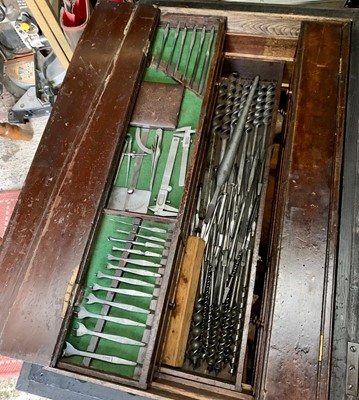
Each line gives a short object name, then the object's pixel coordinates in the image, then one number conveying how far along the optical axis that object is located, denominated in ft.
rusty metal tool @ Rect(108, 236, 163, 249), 4.88
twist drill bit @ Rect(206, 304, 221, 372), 5.03
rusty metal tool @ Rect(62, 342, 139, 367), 4.32
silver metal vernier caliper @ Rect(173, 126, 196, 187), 5.41
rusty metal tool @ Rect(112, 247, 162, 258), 4.83
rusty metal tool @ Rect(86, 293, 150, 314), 4.54
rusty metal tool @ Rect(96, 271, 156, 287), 4.70
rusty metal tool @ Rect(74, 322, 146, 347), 4.38
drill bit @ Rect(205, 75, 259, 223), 5.73
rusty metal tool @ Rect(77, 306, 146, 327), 4.50
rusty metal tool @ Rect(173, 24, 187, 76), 6.12
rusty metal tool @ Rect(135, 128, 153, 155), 5.64
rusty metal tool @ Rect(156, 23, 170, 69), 6.17
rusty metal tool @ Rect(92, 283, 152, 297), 4.62
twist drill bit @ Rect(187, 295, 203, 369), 5.04
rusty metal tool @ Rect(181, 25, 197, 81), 6.10
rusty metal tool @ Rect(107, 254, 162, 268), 4.74
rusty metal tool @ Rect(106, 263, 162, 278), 4.66
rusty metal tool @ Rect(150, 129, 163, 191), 5.49
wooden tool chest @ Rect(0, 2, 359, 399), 4.30
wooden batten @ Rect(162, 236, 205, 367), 4.66
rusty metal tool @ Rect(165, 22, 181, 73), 6.18
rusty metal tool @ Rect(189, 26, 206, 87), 6.02
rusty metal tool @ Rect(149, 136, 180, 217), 5.16
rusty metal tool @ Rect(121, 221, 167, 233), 4.93
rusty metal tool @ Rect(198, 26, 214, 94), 5.96
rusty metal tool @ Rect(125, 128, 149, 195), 5.32
